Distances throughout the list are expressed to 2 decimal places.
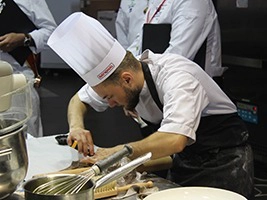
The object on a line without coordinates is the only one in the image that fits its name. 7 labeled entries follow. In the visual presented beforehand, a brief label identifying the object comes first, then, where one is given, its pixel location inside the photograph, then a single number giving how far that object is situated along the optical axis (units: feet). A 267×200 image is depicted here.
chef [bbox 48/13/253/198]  8.62
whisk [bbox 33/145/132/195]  6.59
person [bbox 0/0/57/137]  13.09
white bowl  7.12
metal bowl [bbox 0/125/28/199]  6.27
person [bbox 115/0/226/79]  13.39
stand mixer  6.32
